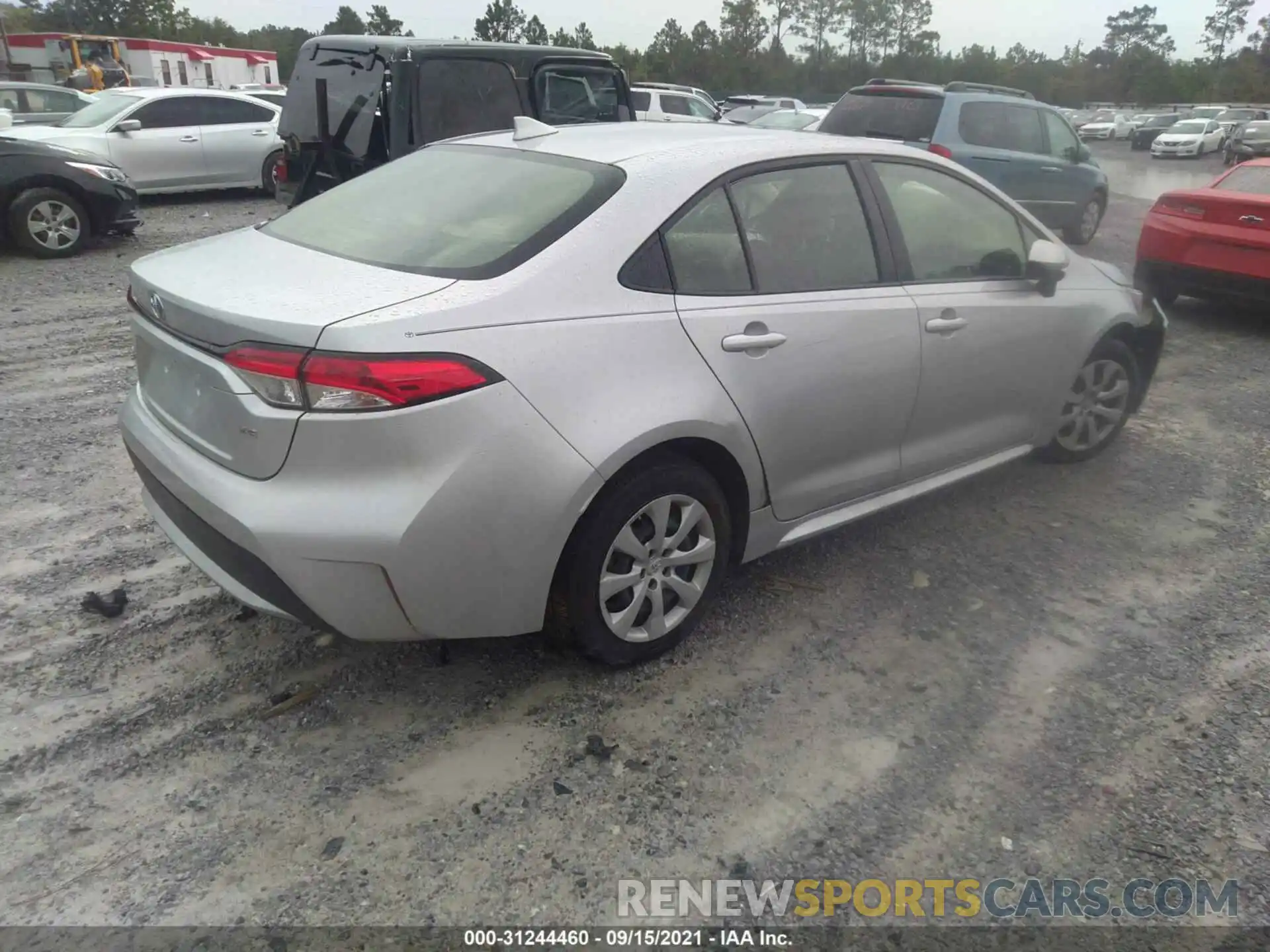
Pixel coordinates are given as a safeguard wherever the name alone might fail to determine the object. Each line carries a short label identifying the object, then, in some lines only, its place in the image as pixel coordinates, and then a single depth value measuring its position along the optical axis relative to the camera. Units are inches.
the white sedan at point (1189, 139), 1343.5
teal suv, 373.4
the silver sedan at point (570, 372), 96.0
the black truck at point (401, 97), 261.7
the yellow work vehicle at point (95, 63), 1016.9
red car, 294.0
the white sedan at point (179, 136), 446.6
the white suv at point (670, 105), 645.9
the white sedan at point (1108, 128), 1813.5
